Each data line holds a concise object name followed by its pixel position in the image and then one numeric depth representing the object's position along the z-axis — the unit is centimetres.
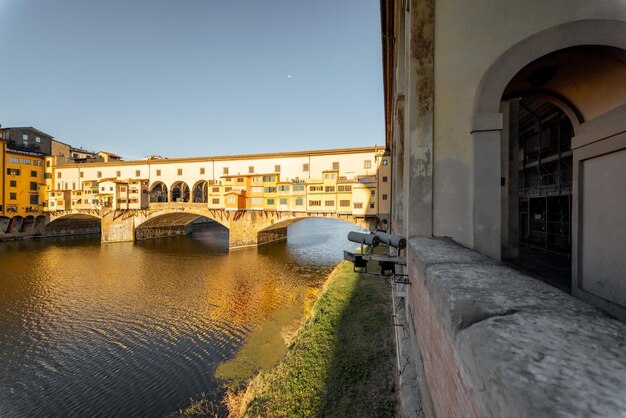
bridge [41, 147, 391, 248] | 2984
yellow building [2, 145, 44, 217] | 3997
